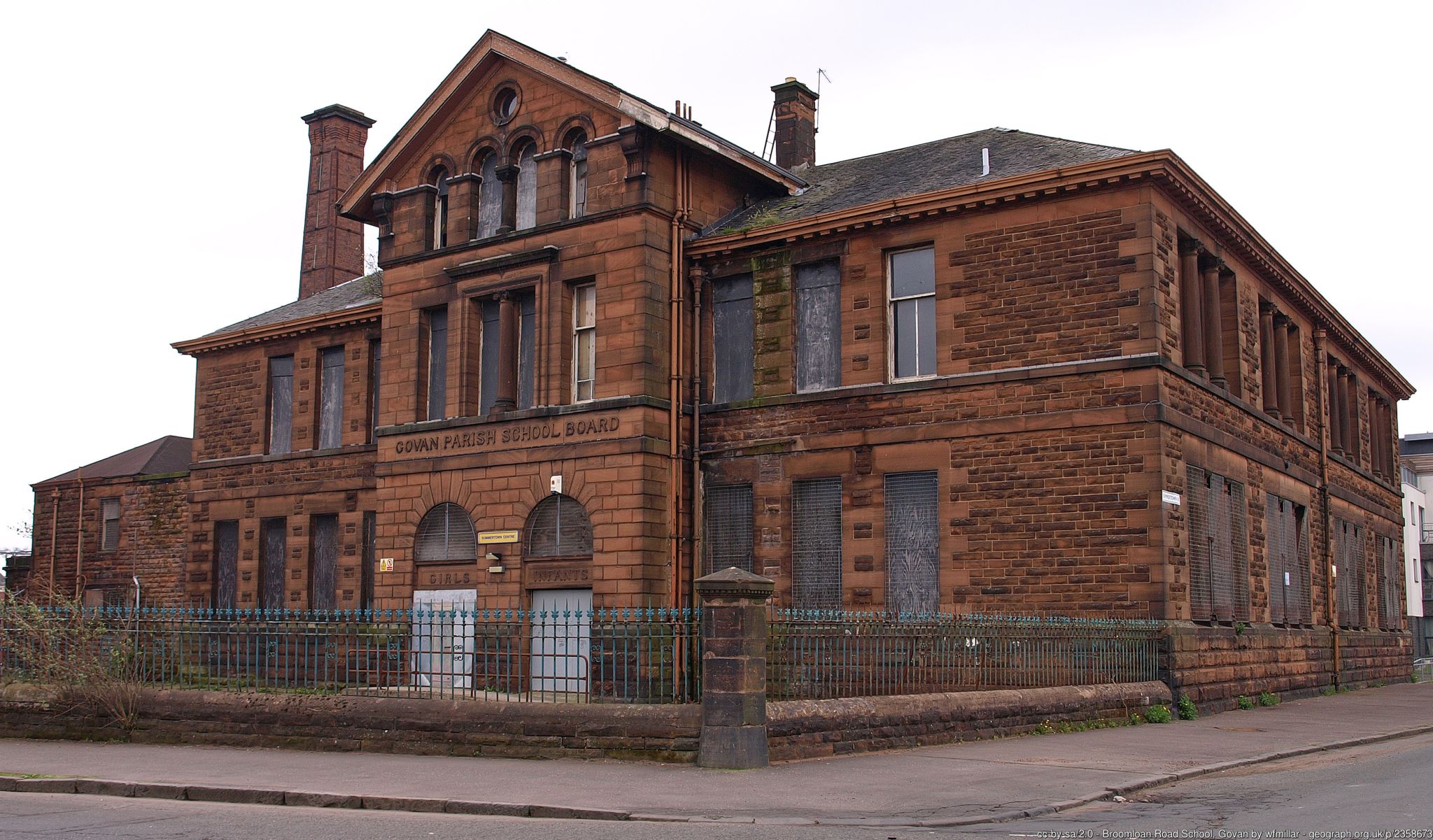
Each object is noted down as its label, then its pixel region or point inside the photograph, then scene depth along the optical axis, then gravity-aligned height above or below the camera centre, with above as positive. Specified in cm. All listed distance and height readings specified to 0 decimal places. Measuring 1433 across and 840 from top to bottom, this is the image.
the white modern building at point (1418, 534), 5238 +251
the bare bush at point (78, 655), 1669 -80
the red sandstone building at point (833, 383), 2069 +346
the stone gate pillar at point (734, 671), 1309 -76
